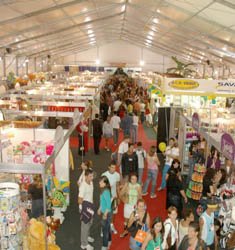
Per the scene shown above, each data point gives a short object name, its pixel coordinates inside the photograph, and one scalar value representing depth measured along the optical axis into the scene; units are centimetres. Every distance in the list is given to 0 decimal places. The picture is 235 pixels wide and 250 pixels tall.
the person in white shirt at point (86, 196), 502
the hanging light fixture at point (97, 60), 3085
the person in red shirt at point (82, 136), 915
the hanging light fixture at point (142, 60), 3077
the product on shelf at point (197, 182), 687
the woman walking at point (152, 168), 691
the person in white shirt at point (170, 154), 733
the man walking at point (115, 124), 1092
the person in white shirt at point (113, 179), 571
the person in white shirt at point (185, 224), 437
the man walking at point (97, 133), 1013
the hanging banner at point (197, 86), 867
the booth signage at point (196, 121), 697
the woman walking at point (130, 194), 514
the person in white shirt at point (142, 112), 1487
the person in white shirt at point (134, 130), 1105
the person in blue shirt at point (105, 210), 489
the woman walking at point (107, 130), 1050
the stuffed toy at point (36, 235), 403
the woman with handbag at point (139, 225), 433
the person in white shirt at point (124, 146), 741
